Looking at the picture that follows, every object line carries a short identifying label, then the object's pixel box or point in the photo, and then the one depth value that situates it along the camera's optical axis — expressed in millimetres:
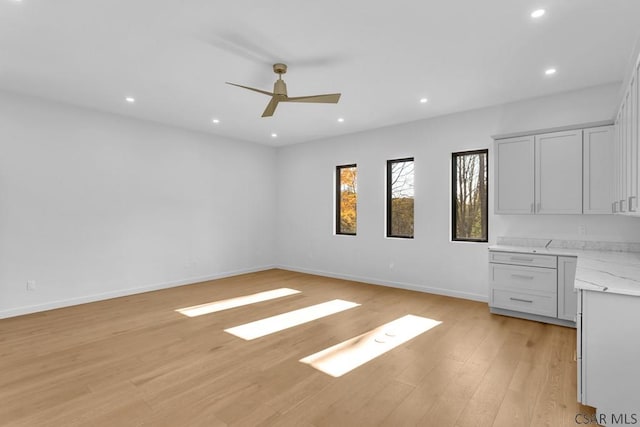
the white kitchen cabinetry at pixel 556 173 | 3768
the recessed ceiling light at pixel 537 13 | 2520
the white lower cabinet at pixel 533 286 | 3725
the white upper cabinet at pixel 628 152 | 2449
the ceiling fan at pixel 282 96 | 3387
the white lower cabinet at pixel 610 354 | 1974
